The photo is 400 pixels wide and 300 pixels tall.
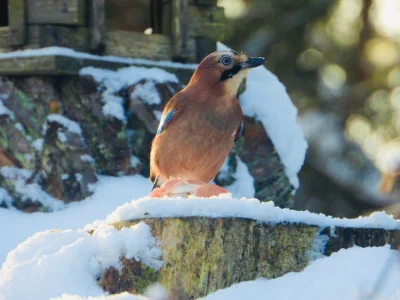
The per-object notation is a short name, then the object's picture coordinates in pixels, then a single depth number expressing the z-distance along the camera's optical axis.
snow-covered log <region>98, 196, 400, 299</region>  6.84
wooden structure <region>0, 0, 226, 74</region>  14.73
